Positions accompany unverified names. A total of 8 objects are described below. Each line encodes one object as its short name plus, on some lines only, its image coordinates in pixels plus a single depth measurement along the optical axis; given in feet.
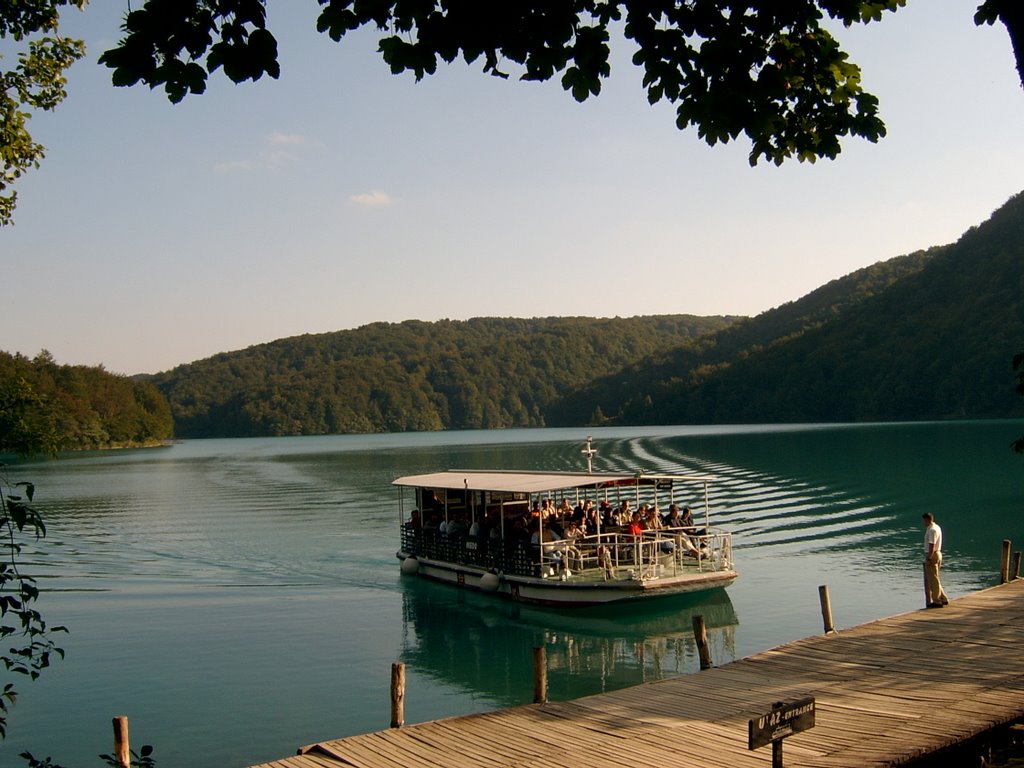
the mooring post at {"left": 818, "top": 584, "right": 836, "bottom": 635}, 53.31
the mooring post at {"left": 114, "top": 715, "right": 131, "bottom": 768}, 34.55
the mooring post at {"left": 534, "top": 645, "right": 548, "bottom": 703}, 40.52
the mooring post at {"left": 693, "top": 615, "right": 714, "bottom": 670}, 47.66
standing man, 56.44
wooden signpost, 25.18
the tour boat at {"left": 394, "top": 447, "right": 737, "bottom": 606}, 74.84
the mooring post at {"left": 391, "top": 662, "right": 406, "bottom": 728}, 38.99
